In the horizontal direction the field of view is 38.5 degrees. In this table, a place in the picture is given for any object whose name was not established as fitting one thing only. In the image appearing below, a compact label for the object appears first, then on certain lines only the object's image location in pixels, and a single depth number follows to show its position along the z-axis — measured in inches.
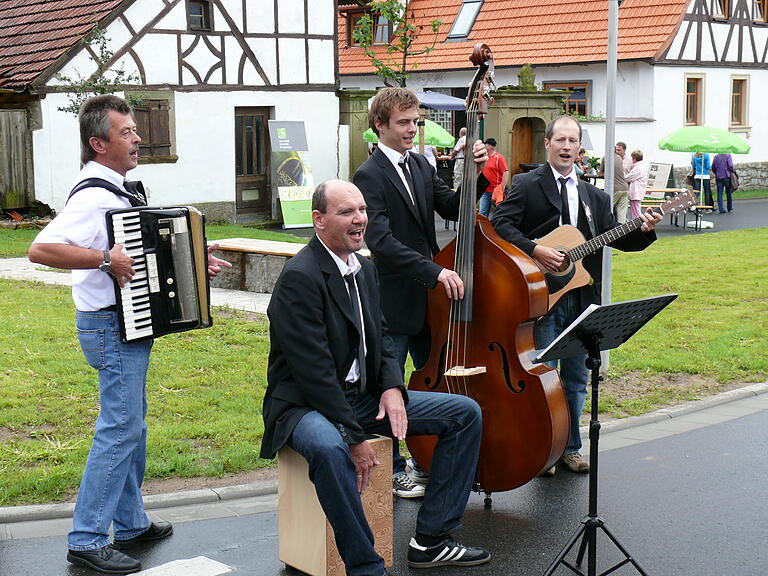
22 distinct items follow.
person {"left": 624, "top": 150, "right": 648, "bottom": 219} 869.8
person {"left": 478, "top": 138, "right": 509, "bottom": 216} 752.3
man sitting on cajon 177.3
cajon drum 186.9
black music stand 178.7
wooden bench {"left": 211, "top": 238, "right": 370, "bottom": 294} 495.5
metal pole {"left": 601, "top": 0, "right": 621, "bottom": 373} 330.0
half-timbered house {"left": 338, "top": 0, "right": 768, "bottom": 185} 1193.4
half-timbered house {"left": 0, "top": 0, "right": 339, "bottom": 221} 799.7
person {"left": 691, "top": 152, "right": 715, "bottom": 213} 1067.9
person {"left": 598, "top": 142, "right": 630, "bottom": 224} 811.4
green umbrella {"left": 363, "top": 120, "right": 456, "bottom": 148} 952.3
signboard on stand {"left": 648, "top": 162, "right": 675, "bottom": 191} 1005.8
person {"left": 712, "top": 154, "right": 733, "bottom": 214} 1066.4
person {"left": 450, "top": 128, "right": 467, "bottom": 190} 861.8
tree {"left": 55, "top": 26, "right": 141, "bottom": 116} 772.6
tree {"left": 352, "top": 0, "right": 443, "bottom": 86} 1007.6
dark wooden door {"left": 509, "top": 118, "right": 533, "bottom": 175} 1096.2
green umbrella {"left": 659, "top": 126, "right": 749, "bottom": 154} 917.2
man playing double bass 227.6
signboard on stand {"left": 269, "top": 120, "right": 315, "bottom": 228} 902.4
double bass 215.0
